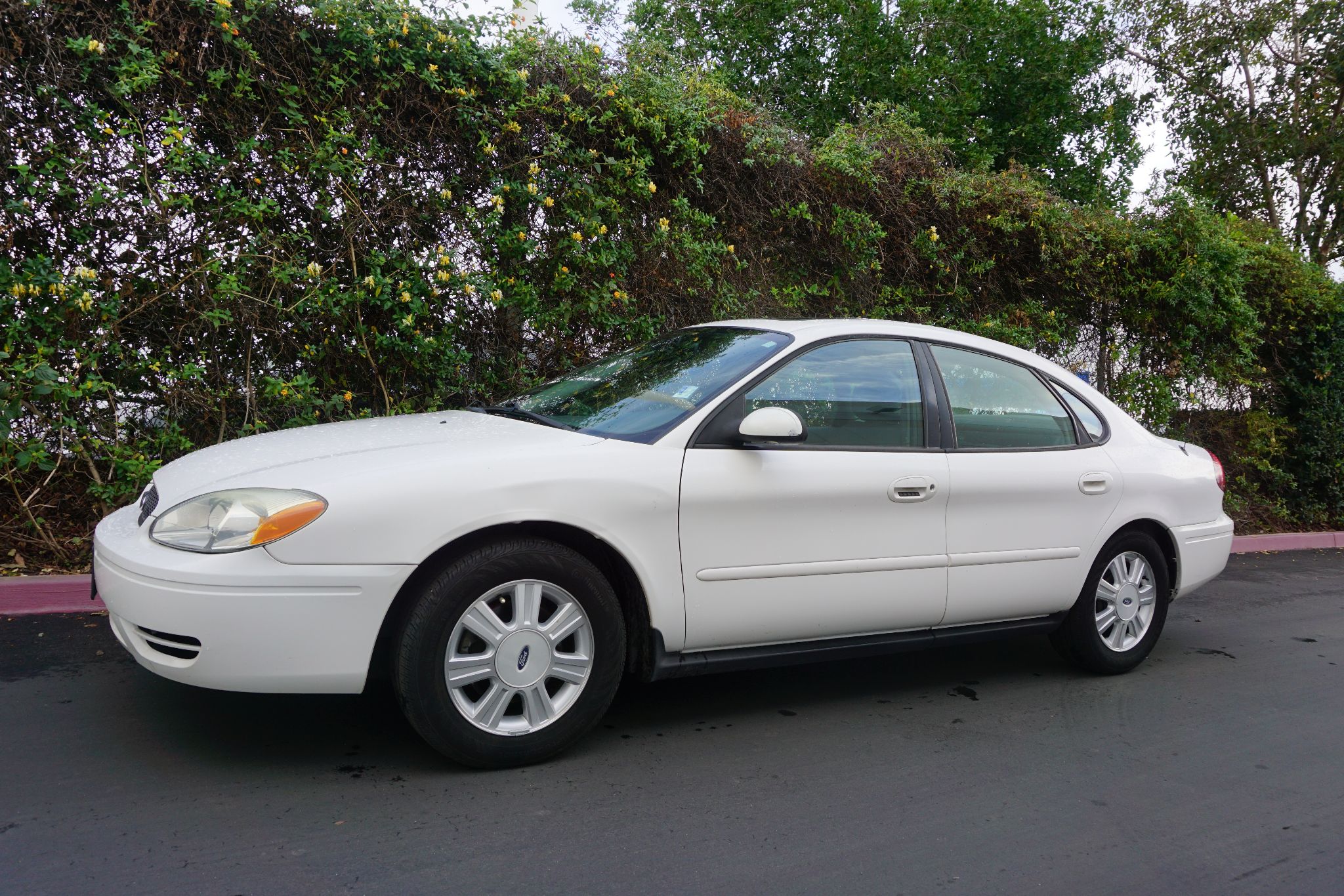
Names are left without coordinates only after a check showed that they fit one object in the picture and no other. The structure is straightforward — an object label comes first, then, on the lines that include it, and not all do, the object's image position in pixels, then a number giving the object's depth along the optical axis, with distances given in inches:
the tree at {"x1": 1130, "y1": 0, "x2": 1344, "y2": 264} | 504.4
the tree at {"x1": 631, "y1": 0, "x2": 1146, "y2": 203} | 634.8
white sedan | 119.5
